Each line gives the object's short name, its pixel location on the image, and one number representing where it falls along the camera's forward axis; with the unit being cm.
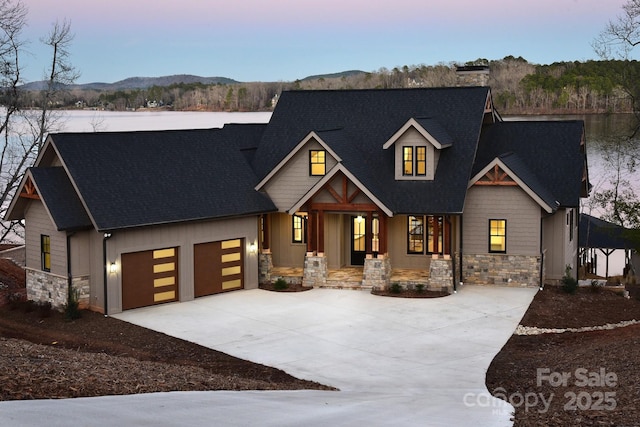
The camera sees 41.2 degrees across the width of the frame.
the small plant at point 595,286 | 2669
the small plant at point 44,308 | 2356
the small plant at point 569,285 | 2638
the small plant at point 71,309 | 2300
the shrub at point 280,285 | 2691
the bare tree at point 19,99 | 3350
